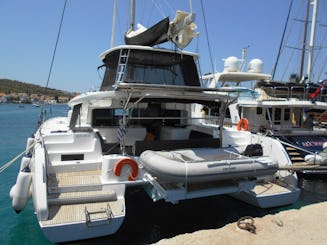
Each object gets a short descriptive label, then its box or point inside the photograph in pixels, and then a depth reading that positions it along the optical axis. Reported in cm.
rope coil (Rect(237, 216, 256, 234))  446
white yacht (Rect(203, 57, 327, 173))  1115
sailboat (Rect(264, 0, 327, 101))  1334
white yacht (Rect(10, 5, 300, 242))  462
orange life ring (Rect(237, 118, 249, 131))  1061
